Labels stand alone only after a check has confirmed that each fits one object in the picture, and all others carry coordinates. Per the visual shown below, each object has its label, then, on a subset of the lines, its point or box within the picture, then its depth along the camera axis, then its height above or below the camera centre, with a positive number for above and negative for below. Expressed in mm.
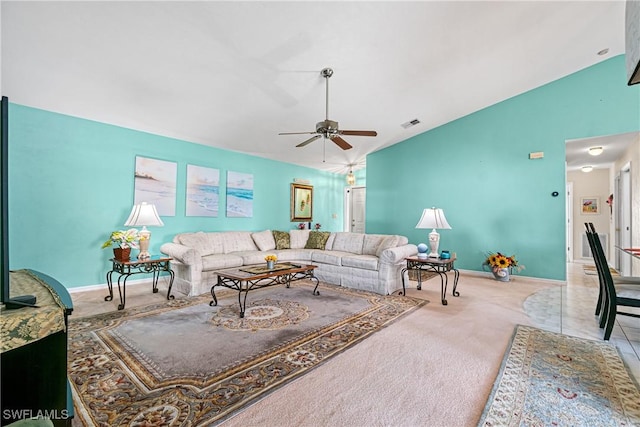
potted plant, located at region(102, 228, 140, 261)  3676 -360
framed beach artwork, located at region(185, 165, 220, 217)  5355 +506
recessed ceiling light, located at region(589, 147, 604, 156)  5223 +1385
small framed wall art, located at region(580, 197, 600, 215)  7133 +516
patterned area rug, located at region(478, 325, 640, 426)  1579 -1056
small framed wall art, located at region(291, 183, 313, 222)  7570 +458
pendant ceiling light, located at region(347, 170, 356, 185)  6832 +988
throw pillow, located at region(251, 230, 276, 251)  5500 -426
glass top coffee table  3344 -685
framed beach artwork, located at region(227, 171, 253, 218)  6020 +500
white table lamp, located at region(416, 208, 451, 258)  4062 +26
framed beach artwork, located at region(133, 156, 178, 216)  4711 +550
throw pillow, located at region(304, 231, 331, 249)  5672 -408
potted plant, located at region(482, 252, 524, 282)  5113 -757
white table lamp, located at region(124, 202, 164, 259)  3893 -59
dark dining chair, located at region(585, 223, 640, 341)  2525 -598
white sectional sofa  4203 -600
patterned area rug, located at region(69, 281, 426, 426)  1673 -1099
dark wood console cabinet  909 -528
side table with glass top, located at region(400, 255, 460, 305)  3807 -577
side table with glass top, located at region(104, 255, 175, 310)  3627 -663
